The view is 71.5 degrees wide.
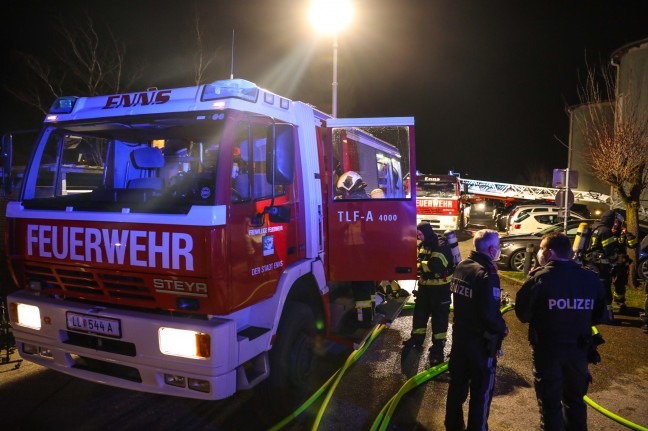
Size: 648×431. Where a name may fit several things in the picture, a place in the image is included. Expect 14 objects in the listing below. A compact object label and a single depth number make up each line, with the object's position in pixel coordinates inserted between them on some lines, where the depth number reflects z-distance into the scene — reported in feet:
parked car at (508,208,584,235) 47.70
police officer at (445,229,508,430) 11.02
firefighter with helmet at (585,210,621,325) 22.76
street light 33.27
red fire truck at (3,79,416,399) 9.87
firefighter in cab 15.85
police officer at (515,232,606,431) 10.32
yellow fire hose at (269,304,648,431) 11.89
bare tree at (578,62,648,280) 29.22
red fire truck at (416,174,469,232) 57.41
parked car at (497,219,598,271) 35.24
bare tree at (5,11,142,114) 46.01
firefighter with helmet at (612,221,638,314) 23.38
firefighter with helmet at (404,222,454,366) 16.65
